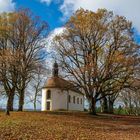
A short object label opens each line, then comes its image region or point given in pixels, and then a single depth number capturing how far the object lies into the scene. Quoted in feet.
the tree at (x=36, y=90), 122.05
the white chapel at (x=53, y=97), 136.96
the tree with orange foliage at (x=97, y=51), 83.87
